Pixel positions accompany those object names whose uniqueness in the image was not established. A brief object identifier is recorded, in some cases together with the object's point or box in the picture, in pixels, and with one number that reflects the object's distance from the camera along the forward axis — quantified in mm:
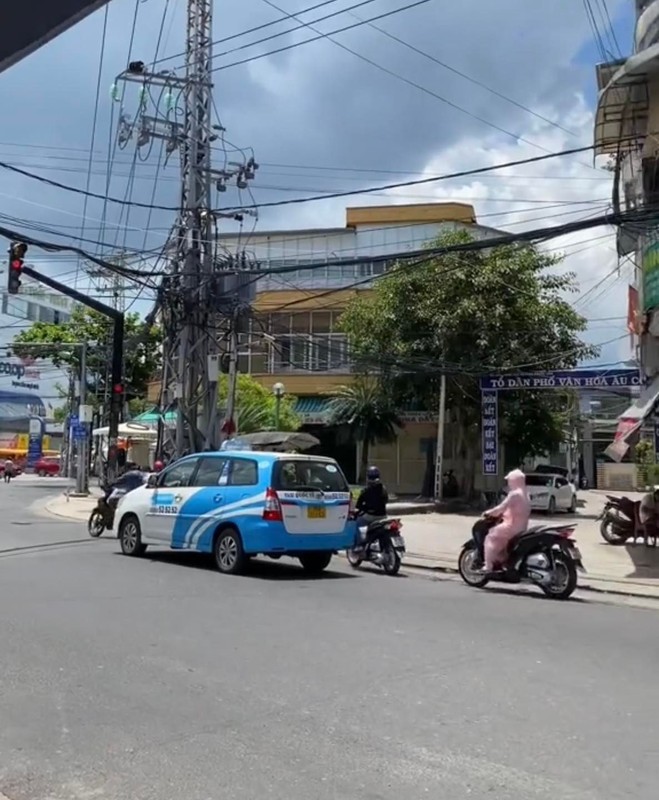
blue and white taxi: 13242
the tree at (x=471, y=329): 31328
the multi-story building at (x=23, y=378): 75000
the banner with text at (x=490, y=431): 30703
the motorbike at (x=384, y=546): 14742
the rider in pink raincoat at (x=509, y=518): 12555
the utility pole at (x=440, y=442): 31172
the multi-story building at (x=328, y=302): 43312
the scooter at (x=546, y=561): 12406
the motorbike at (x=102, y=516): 19312
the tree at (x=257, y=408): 40325
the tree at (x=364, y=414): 36312
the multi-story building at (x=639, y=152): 19719
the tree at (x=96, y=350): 49653
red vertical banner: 22825
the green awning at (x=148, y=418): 42916
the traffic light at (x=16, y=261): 21328
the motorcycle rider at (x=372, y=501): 15148
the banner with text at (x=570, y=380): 27859
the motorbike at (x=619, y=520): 20250
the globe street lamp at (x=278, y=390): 33534
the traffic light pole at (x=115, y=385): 25562
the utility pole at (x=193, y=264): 23125
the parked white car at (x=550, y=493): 32031
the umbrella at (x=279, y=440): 27688
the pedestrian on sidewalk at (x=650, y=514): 18516
